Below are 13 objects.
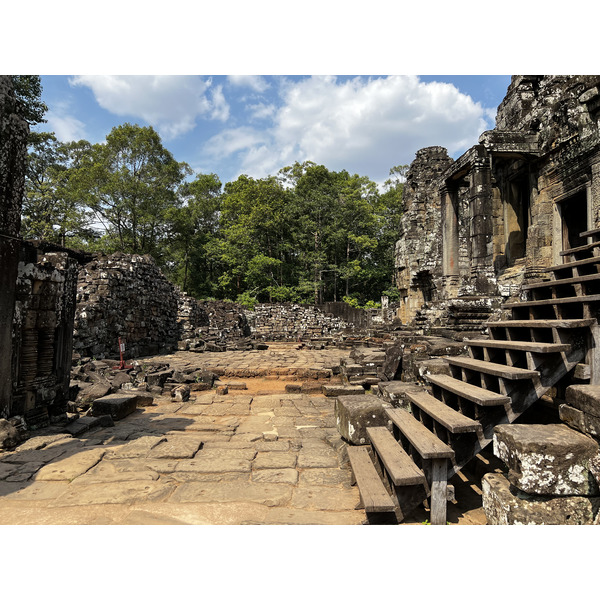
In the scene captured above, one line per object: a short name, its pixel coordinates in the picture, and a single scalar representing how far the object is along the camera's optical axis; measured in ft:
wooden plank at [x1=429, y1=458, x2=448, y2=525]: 7.58
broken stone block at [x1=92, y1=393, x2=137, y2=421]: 17.34
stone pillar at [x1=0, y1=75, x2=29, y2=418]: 12.84
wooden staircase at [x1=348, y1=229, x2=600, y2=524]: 7.68
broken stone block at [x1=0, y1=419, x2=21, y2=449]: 12.09
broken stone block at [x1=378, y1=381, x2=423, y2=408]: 13.60
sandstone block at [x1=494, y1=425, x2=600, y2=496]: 6.61
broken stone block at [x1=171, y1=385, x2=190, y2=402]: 22.43
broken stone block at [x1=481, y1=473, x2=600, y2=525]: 6.70
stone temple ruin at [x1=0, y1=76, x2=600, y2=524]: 7.70
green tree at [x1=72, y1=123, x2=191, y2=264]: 84.94
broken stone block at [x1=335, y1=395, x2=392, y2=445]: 11.43
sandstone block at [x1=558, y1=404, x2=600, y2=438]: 7.14
